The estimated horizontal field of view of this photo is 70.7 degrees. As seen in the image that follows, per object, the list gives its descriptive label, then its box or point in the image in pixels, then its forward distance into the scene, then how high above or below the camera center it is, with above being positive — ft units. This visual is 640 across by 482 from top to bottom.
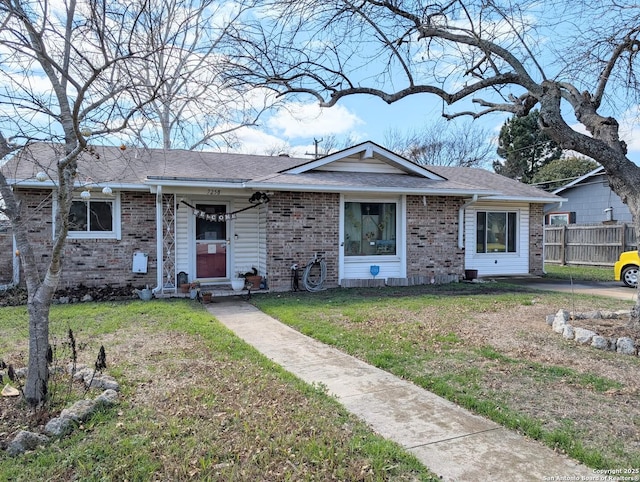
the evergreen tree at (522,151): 113.45 +23.45
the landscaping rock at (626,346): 18.15 -4.28
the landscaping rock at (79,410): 11.44 -4.38
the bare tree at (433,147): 109.50 +22.97
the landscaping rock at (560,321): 21.69 -3.96
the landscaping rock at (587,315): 23.92 -3.99
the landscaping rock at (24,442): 10.11 -4.59
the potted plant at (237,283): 35.01 -3.29
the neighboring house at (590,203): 67.14 +5.93
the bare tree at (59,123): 11.33 +3.26
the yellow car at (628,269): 39.17 -2.44
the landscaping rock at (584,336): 19.57 -4.15
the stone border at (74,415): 10.25 -4.44
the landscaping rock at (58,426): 10.83 -4.50
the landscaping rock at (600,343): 18.85 -4.27
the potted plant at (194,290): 32.40 -3.54
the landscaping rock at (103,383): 13.65 -4.35
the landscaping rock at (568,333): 20.31 -4.18
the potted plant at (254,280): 35.83 -3.08
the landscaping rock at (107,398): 12.39 -4.38
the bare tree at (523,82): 20.68 +8.06
